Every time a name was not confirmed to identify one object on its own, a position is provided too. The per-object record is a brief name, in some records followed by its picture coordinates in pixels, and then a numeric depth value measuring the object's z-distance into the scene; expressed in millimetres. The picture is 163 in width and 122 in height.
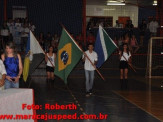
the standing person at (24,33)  22016
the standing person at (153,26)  24047
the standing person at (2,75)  8056
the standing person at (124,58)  16500
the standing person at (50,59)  16391
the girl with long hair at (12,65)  8969
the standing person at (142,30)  24312
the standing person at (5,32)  21047
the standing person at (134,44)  23205
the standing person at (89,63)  13625
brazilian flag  13508
